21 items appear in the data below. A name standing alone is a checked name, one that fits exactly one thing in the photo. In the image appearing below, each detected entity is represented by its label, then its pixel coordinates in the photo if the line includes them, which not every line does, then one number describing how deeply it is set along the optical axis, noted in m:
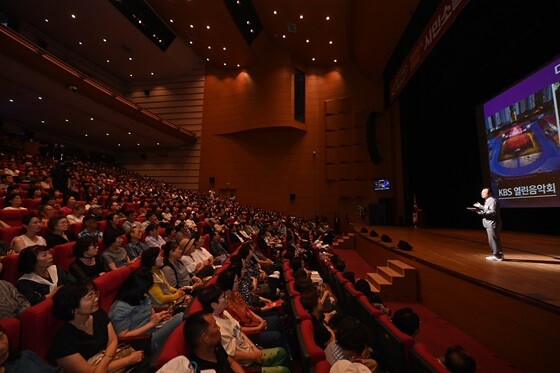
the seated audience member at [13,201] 4.13
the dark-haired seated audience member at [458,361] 1.55
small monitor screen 11.82
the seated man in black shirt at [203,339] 1.49
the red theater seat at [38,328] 1.44
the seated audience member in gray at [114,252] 2.90
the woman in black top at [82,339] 1.43
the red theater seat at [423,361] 1.38
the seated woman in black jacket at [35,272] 1.96
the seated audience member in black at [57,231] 3.04
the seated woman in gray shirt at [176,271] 2.93
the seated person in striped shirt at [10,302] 1.63
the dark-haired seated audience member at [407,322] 2.05
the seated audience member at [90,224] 3.71
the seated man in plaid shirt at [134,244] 3.50
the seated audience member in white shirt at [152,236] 4.05
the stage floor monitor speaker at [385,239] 5.74
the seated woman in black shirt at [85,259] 2.44
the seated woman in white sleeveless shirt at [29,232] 2.74
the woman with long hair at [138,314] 1.91
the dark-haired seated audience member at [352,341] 1.65
